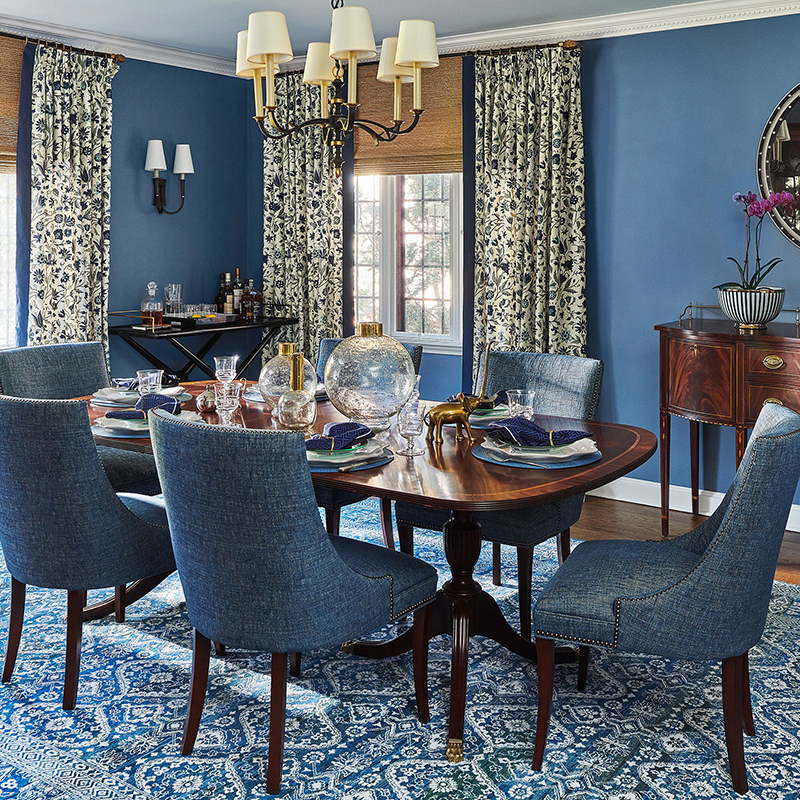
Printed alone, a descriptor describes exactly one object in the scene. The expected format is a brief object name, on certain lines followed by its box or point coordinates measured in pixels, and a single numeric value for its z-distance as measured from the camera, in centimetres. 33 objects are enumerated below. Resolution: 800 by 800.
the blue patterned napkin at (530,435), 244
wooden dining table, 213
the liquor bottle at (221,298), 563
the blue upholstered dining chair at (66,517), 231
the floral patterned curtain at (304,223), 540
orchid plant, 391
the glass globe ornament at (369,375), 272
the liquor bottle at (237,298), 554
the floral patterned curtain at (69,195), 460
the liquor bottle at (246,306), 547
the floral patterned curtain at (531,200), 462
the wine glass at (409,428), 254
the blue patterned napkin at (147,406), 284
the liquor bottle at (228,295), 553
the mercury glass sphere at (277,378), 301
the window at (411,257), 539
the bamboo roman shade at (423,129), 502
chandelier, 260
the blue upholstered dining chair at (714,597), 198
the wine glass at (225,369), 309
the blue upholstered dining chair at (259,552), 192
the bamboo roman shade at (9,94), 452
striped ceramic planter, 386
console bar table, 487
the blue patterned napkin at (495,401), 301
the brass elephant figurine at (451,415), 262
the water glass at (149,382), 320
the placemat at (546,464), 237
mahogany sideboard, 374
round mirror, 409
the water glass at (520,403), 281
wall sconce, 525
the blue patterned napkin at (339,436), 243
